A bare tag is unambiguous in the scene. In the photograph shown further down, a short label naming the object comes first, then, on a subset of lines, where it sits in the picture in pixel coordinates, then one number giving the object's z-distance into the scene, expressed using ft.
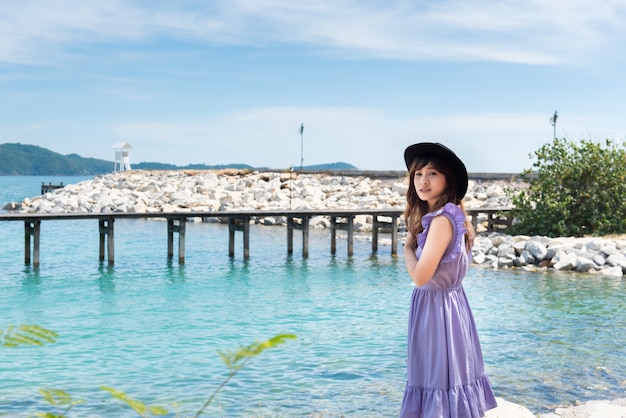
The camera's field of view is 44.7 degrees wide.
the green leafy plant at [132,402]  6.22
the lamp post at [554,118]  144.15
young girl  11.61
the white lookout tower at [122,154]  225.76
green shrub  73.05
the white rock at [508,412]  17.90
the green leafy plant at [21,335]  6.93
